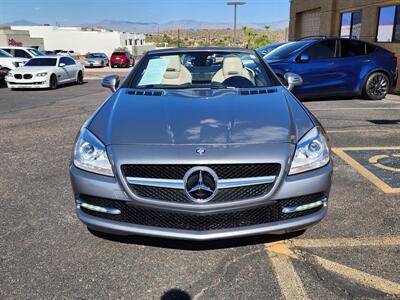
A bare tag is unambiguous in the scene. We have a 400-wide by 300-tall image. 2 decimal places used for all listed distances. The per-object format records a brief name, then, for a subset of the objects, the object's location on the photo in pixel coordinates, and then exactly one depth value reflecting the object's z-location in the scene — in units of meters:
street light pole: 32.38
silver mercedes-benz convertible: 2.60
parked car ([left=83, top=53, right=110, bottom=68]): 34.38
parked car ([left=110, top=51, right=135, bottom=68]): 34.25
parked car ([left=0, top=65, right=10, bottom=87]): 15.84
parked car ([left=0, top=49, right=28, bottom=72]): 17.08
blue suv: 9.29
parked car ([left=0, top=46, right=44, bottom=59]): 18.70
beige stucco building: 12.89
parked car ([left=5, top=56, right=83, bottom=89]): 14.42
